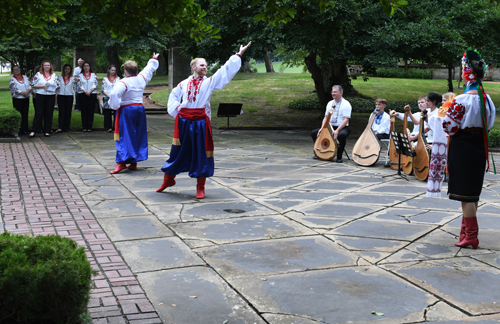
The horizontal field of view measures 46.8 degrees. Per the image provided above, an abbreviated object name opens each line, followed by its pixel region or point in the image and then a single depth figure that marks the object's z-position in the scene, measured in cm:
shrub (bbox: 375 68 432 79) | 3959
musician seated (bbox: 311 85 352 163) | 1230
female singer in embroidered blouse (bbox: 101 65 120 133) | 1580
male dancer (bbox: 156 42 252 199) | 807
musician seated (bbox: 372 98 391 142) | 1234
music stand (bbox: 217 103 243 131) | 1825
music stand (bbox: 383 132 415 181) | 1055
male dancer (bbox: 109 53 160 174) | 1012
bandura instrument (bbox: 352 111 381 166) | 1172
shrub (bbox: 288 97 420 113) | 2481
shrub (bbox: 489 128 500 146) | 1557
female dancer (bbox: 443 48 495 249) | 590
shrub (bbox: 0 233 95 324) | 343
